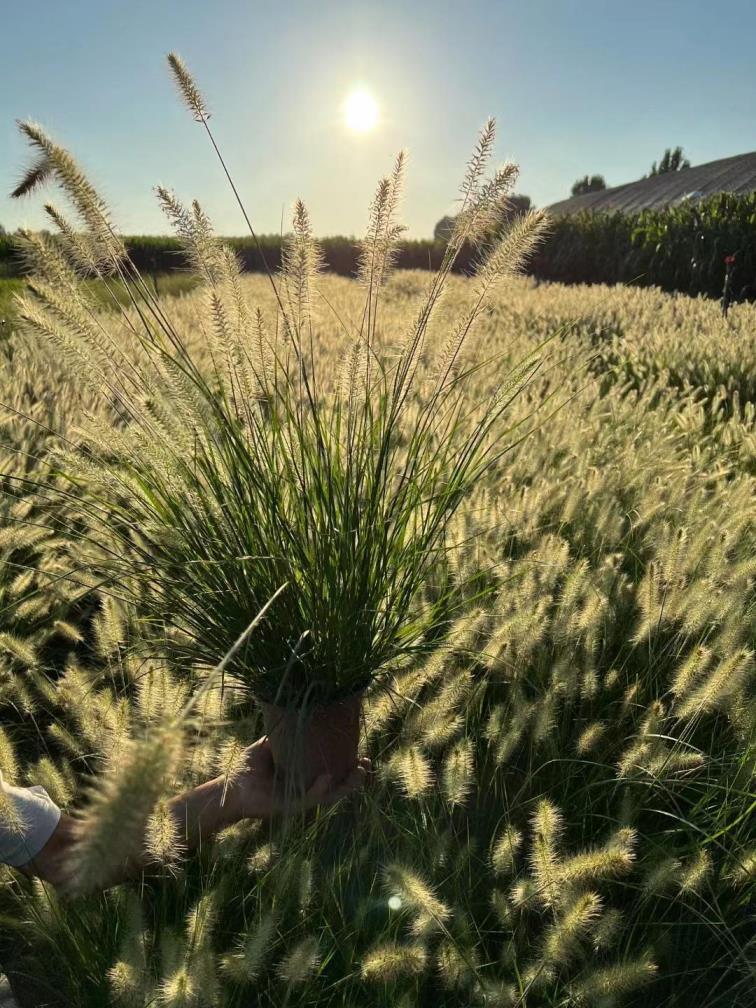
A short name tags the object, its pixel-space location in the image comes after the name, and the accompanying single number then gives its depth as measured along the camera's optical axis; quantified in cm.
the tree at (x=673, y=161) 5747
